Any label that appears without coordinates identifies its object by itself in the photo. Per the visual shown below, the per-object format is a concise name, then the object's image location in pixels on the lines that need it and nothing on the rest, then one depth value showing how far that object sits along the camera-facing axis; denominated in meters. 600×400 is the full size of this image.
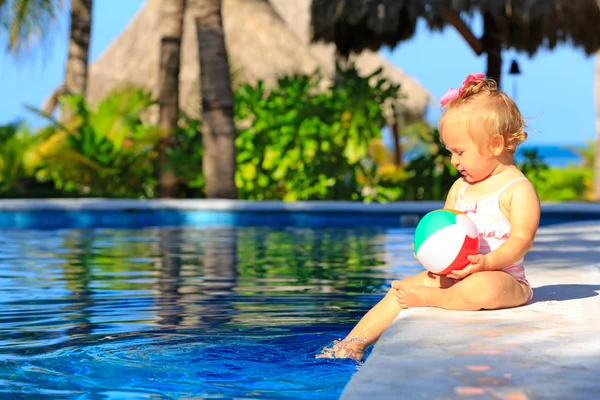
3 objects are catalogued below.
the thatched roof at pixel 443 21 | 16.16
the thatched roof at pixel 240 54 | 33.25
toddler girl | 4.57
